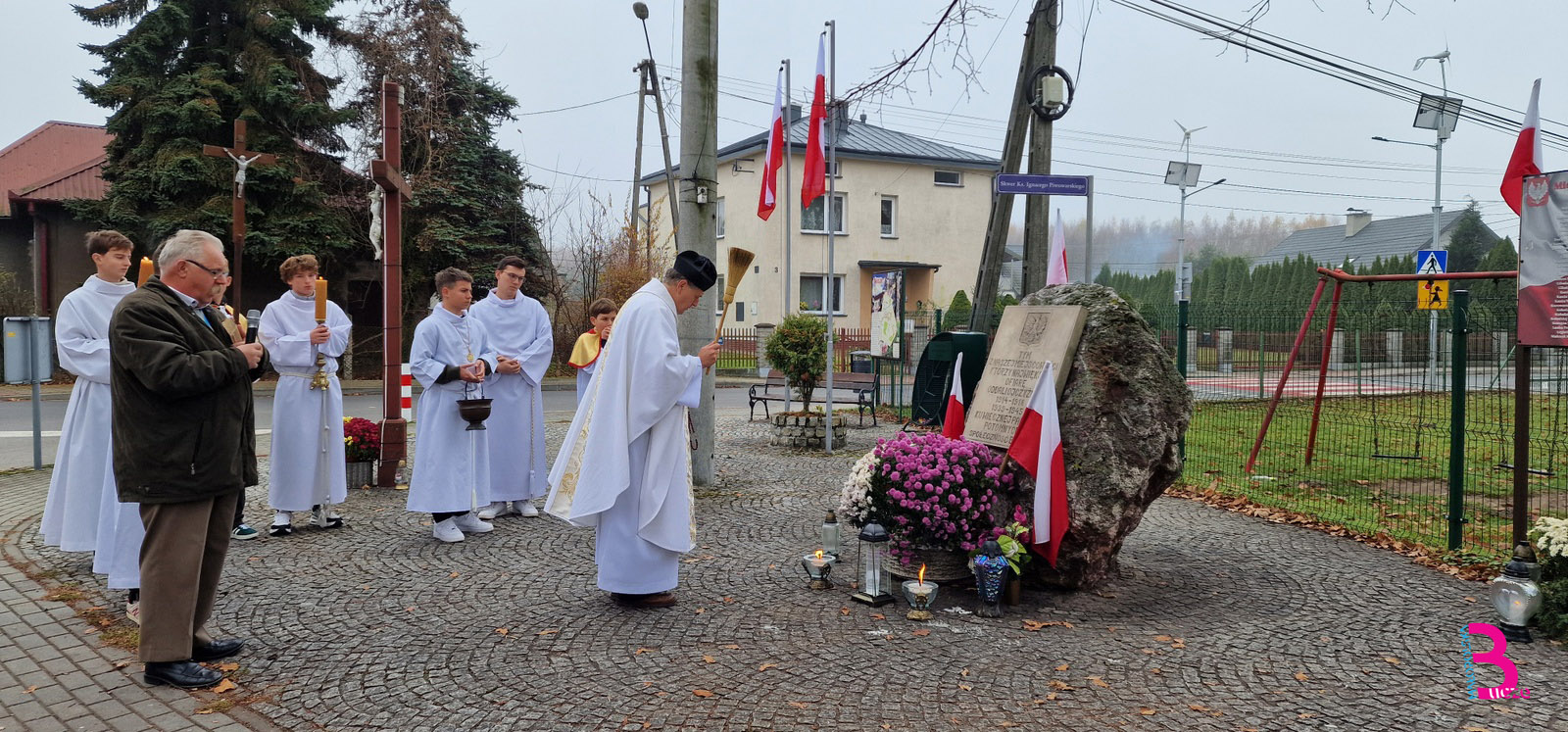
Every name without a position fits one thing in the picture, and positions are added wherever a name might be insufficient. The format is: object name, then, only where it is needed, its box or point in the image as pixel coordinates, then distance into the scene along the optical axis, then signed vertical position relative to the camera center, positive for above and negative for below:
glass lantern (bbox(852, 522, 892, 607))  5.04 -1.23
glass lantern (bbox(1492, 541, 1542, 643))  4.64 -1.26
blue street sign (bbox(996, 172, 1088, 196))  8.69 +1.40
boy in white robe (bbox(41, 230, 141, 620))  5.55 -0.43
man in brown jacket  3.79 -0.41
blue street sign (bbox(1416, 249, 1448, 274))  17.45 +1.57
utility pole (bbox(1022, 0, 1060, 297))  9.51 +2.00
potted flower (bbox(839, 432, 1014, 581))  5.14 -0.86
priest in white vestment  4.96 -0.65
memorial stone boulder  5.25 -0.53
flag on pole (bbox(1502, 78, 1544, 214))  5.40 +1.05
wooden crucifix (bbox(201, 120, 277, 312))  9.16 +1.74
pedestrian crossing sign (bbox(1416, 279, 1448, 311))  14.09 +0.76
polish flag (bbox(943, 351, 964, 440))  6.20 -0.48
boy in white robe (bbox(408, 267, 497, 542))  6.62 -0.61
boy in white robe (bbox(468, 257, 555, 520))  7.52 -0.41
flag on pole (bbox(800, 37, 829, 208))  10.45 +2.14
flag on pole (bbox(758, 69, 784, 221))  10.41 +1.93
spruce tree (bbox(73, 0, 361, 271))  20.56 +4.89
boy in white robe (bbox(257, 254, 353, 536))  6.70 -0.51
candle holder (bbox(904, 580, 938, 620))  4.95 -1.34
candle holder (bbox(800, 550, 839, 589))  5.38 -1.28
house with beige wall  33.72 +4.20
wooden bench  14.84 -0.75
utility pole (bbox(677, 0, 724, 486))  8.44 +1.91
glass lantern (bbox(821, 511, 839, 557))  5.54 -1.13
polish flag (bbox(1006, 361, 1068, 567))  5.11 -0.66
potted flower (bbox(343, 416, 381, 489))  8.87 -1.06
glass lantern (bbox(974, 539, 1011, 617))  4.96 -1.22
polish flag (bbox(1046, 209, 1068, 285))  8.96 +0.74
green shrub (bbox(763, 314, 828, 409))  13.00 -0.13
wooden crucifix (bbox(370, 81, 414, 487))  8.88 +0.49
